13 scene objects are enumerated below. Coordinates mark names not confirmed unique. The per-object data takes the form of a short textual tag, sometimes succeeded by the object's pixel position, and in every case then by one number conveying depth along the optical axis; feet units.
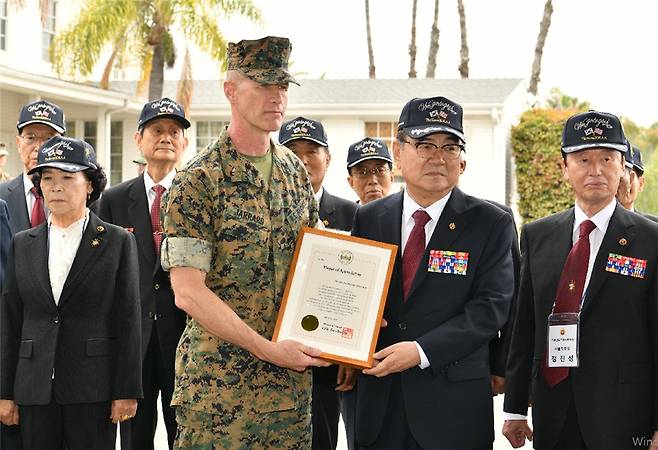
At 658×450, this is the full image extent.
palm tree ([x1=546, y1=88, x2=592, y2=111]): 213.25
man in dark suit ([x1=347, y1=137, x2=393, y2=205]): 23.00
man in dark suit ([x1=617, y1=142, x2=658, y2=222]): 21.15
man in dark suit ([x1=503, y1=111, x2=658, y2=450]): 13.73
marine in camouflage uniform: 12.46
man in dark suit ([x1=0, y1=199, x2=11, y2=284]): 18.83
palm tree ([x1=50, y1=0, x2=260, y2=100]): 76.28
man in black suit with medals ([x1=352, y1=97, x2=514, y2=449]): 13.50
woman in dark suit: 16.79
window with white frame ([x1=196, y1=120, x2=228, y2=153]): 92.84
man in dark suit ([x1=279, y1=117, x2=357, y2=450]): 19.12
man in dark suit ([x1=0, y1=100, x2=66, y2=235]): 20.88
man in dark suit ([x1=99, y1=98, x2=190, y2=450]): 18.86
